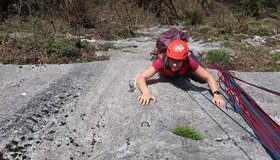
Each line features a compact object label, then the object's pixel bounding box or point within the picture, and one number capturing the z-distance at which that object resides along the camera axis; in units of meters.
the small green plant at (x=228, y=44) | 4.68
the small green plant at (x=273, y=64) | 3.86
